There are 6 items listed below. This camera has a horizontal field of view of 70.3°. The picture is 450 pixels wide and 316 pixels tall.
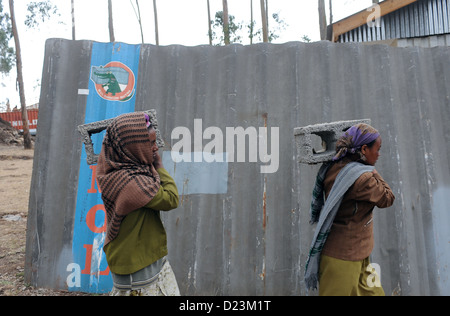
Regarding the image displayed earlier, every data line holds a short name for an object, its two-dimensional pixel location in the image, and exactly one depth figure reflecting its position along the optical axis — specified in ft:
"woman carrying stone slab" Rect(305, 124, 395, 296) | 5.83
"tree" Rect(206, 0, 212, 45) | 65.18
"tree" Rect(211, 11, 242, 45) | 53.06
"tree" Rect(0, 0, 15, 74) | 80.84
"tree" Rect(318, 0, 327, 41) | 43.46
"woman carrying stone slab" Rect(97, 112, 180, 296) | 5.43
